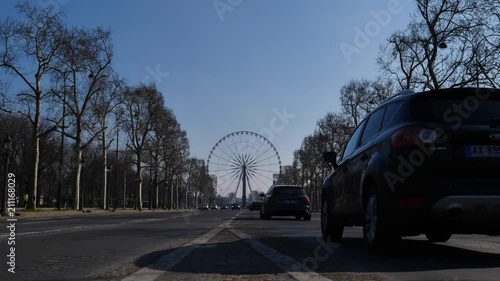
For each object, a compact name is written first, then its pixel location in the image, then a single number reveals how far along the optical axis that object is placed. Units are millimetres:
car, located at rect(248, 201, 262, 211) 61191
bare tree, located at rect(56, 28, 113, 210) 46500
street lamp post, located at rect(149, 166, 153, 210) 84600
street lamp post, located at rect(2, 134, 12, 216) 29092
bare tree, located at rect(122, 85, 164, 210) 71544
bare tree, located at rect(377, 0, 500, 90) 37950
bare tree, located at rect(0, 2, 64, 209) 41312
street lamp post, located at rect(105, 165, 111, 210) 56944
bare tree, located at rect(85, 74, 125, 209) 53719
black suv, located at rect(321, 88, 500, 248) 5840
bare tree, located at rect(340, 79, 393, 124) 62953
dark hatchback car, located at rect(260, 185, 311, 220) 22125
